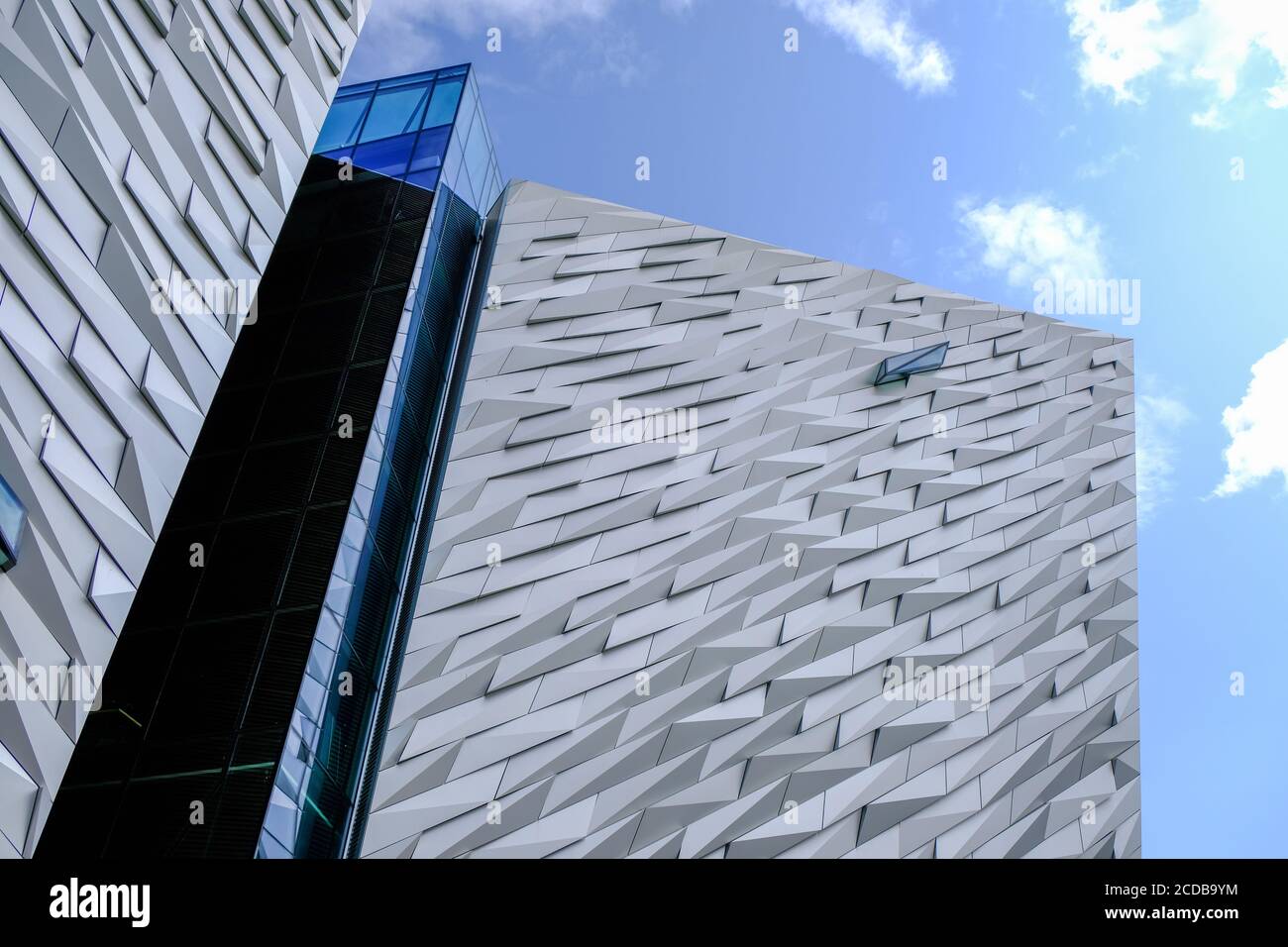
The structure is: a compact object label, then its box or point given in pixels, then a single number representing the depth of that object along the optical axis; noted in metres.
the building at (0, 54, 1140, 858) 15.19
